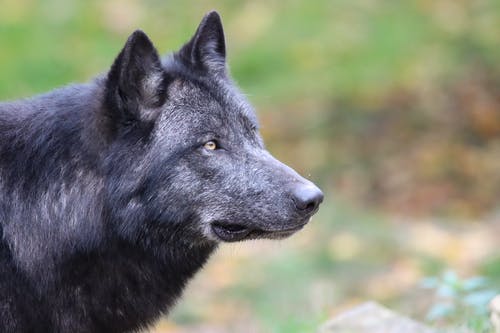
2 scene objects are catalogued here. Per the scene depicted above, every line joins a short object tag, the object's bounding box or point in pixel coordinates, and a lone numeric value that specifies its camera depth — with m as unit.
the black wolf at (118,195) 11.20
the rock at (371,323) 13.13
